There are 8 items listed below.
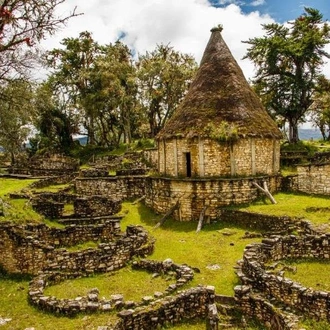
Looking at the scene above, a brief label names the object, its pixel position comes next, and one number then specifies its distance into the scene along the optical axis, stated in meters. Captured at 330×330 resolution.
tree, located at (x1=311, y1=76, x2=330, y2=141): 37.75
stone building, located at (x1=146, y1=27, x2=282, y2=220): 21.62
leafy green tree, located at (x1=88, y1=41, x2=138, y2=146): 46.44
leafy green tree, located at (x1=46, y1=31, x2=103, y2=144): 50.31
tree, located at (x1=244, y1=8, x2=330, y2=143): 35.62
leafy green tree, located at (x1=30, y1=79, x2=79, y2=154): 51.34
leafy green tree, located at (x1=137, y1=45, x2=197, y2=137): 45.91
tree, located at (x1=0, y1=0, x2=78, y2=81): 13.06
